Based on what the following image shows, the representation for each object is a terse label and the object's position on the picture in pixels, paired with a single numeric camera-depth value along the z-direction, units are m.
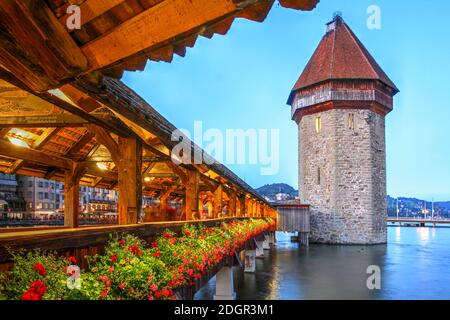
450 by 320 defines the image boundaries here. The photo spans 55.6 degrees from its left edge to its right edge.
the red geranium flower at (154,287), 4.37
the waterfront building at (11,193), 56.94
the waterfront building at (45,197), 63.09
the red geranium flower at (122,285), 4.05
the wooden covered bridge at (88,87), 2.93
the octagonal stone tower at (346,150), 37.25
